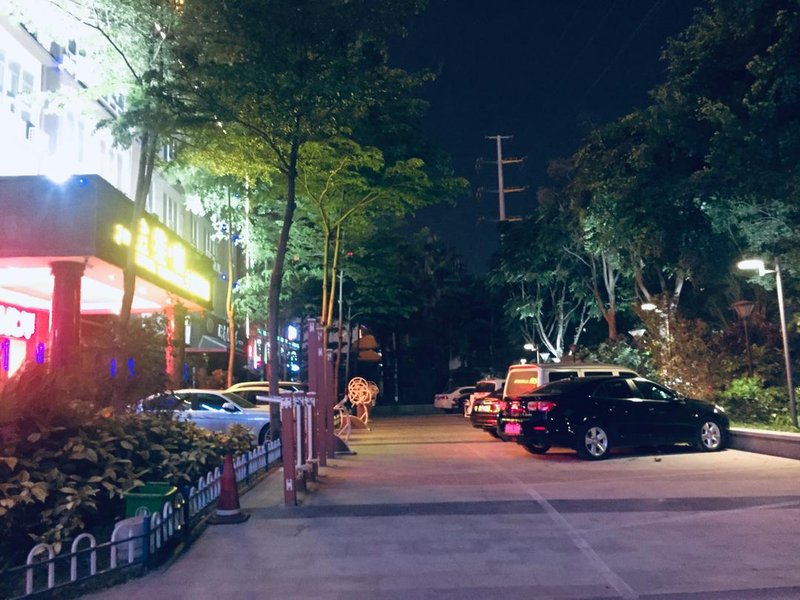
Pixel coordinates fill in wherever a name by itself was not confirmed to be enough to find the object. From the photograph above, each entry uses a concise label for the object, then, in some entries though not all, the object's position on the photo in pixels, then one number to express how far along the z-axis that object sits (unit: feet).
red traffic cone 27.20
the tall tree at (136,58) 45.42
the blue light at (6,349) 57.54
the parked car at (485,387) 83.71
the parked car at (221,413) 55.31
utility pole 178.09
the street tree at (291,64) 42.73
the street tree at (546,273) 102.27
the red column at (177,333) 60.49
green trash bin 22.76
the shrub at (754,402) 59.16
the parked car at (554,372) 56.44
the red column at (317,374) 41.57
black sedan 46.37
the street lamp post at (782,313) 50.35
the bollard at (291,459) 30.50
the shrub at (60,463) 21.49
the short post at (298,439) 33.22
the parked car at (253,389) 67.24
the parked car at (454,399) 128.47
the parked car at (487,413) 64.03
